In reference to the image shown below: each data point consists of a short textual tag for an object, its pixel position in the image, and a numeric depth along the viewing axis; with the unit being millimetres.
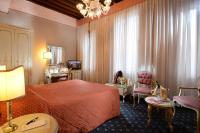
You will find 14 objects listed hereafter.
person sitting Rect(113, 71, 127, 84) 4452
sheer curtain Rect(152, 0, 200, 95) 3377
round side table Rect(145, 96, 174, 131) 2454
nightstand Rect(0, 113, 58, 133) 1211
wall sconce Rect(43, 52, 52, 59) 5367
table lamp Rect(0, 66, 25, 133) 1069
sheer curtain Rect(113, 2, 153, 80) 4227
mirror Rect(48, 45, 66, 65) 5677
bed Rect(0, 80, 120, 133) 1888
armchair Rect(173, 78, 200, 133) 2368
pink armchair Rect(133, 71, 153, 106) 3588
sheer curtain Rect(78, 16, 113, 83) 5371
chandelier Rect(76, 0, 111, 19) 3129
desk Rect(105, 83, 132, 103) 4227
